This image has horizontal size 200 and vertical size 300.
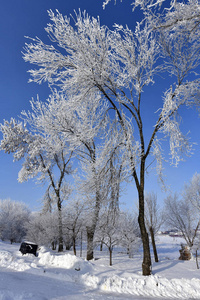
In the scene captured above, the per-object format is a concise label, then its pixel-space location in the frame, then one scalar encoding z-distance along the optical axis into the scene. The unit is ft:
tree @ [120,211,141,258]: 101.60
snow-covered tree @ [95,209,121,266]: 27.32
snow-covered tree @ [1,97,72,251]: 55.11
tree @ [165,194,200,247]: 94.17
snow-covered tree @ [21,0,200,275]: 23.76
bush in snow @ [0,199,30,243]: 159.63
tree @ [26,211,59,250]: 99.81
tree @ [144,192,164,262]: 73.65
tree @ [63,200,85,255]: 62.23
